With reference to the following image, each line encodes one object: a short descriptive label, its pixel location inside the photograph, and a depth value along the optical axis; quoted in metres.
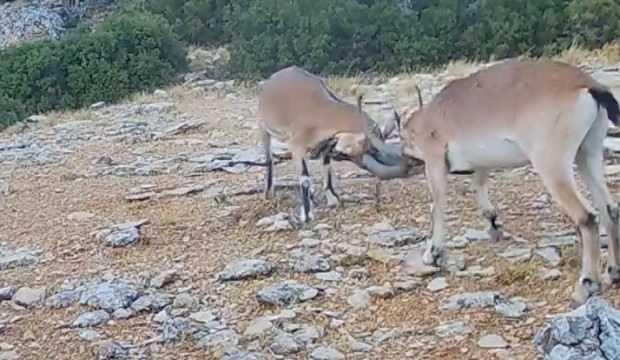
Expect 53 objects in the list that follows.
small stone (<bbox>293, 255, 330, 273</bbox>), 6.08
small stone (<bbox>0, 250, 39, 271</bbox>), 6.75
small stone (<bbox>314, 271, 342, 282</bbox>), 5.93
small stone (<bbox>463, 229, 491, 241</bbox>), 6.33
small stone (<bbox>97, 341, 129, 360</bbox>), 5.24
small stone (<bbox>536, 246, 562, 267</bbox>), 5.79
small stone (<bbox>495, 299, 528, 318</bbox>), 5.19
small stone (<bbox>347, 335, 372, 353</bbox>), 5.04
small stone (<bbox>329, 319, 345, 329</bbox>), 5.31
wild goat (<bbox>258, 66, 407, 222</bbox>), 6.91
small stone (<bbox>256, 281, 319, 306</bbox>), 5.65
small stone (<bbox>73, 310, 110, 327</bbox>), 5.64
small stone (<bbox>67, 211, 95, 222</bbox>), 7.75
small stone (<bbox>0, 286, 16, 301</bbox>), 6.20
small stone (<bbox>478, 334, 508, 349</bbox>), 4.89
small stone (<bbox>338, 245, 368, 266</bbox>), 6.15
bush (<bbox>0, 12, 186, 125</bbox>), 18.22
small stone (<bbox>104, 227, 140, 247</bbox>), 6.96
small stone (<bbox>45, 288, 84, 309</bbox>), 5.98
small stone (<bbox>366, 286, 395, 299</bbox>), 5.61
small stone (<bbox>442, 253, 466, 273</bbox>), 5.88
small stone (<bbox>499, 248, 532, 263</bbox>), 5.91
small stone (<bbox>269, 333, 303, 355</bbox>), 5.07
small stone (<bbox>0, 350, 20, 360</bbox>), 5.37
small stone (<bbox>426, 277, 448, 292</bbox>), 5.64
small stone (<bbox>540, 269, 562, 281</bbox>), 5.57
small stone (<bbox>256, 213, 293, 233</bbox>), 6.93
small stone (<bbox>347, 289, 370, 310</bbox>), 5.53
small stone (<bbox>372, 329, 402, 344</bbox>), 5.12
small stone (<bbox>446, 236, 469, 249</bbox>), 6.23
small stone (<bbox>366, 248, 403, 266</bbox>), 6.08
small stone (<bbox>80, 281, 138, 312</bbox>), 5.85
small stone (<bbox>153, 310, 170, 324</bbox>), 5.59
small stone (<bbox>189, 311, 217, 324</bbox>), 5.57
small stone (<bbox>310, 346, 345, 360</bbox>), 4.98
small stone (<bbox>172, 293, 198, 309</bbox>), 5.79
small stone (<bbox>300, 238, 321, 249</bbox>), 6.55
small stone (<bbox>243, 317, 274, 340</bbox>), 5.29
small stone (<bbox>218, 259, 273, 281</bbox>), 6.09
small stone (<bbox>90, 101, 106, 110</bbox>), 15.76
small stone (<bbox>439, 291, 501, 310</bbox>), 5.33
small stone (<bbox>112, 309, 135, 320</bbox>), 5.69
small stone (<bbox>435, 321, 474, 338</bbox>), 5.07
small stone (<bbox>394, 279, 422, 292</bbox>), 5.68
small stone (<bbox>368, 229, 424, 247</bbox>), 6.42
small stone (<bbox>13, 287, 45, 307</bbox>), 6.07
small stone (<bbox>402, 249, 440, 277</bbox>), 5.84
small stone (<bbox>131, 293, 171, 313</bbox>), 5.78
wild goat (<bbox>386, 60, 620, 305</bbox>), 5.16
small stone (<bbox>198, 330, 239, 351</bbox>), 5.22
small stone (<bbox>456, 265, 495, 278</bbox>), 5.75
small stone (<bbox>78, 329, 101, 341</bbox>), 5.50
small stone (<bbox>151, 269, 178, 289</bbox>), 6.12
